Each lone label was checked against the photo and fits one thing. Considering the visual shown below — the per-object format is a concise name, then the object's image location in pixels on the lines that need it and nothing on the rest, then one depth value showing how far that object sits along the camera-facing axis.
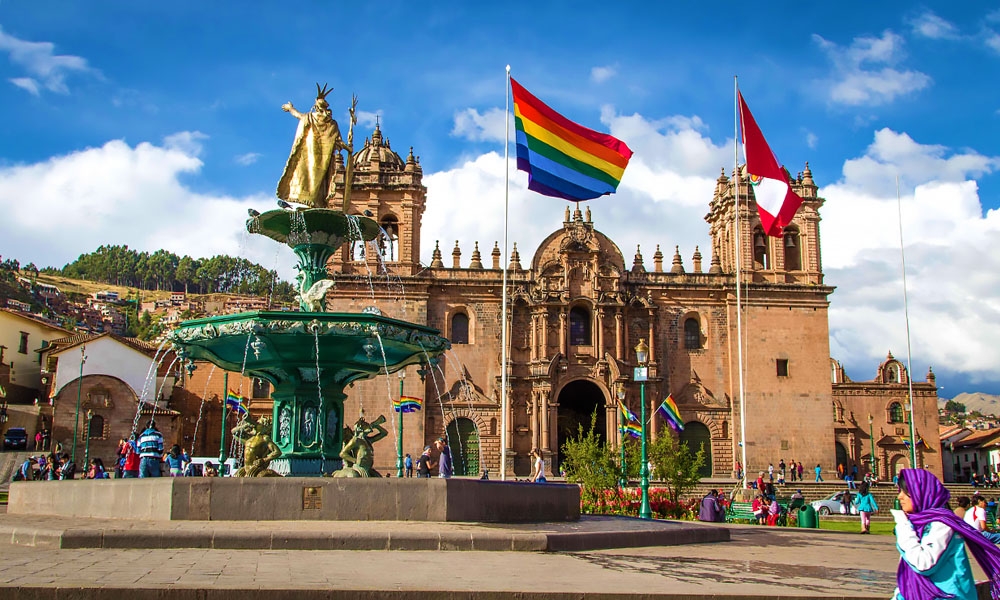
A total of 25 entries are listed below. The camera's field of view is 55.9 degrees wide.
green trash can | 19.34
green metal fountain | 13.76
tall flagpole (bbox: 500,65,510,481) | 26.78
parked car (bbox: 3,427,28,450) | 38.22
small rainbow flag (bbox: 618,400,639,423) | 35.46
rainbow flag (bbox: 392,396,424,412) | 36.59
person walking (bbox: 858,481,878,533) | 19.39
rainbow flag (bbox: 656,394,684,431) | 32.19
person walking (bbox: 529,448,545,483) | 25.06
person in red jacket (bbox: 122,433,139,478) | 22.38
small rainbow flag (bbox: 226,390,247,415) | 31.49
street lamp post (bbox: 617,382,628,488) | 36.62
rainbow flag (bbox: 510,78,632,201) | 22.52
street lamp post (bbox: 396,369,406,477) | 26.62
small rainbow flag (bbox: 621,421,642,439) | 33.19
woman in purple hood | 5.44
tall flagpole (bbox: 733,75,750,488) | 31.72
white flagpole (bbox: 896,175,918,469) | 37.34
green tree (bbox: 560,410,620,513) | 21.36
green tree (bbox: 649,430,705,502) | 23.52
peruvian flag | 26.89
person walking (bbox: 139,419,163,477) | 16.23
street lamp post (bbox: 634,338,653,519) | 19.25
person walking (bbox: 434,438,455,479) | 20.39
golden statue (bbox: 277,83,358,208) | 15.87
